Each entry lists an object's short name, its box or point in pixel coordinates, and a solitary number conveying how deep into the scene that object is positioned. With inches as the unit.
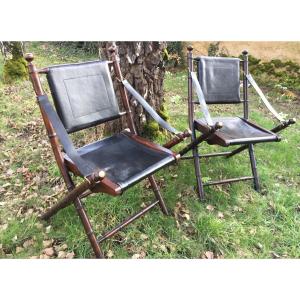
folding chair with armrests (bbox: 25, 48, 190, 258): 68.4
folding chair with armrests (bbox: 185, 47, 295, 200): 95.6
